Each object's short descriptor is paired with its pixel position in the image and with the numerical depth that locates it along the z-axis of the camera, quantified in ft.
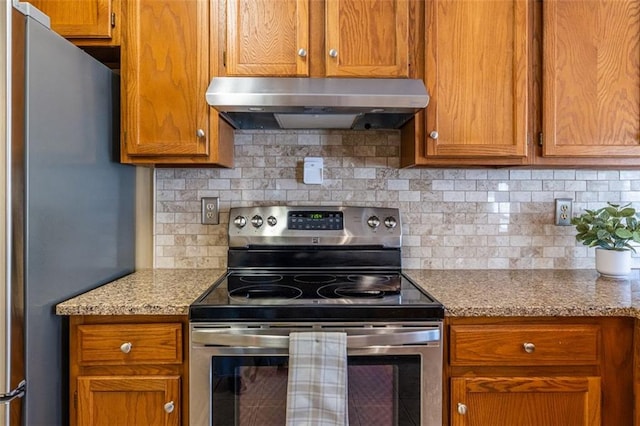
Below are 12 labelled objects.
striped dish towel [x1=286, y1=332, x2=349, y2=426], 3.93
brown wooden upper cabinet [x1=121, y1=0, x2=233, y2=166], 5.08
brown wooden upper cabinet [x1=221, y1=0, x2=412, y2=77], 5.08
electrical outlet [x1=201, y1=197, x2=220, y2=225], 6.15
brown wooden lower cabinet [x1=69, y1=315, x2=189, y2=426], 4.14
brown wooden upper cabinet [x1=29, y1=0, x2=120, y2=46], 5.04
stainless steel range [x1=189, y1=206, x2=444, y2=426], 4.08
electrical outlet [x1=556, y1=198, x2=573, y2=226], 6.20
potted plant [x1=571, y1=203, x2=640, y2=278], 5.32
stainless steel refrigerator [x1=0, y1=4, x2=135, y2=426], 3.65
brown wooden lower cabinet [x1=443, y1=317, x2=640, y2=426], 4.19
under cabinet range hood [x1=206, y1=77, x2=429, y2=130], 4.68
